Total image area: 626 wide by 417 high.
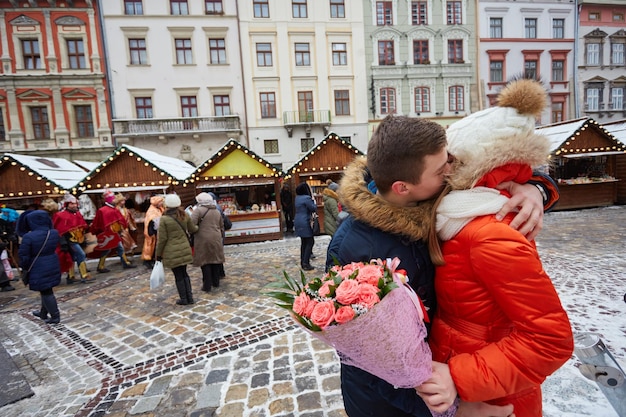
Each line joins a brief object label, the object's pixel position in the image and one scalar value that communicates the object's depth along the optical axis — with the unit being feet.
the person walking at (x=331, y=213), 22.03
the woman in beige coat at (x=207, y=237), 18.53
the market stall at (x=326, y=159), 37.22
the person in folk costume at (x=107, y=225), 25.67
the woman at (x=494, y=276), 3.23
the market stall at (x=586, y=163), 40.37
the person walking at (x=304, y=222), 22.22
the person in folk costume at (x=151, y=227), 24.04
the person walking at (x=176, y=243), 16.44
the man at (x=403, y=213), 3.67
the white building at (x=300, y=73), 68.59
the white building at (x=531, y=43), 74.90
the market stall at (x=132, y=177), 31.99
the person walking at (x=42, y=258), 15.25
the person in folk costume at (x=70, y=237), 22.33
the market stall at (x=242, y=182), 33.91
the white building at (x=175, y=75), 64.80
